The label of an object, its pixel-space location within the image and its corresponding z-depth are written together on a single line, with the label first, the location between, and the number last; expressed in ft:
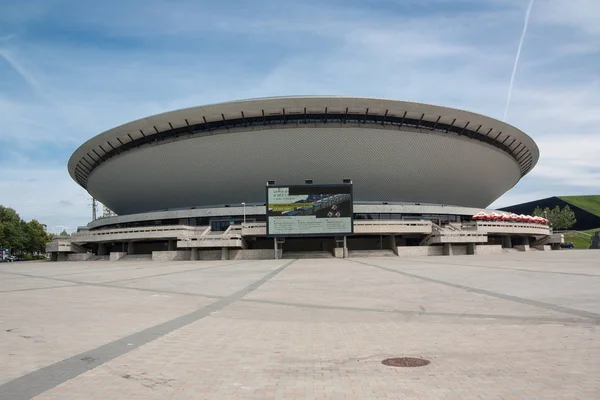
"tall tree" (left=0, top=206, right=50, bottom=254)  271.28
